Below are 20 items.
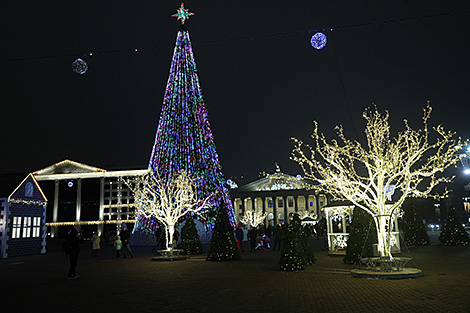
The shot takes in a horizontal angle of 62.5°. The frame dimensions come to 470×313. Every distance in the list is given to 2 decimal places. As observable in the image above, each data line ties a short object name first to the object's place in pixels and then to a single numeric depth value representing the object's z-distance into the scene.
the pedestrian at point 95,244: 24.77
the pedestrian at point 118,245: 21.58
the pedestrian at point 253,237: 25.49
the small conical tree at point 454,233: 24.53
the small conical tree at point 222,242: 18.58
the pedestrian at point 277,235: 26.96
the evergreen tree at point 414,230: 26.12
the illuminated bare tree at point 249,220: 60.27
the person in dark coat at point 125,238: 21.73
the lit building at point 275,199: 91.00
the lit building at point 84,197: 72.12
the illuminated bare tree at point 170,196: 20.33
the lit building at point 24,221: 23.77
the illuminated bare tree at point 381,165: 12.17
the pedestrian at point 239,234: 23.47
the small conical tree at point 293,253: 13.82
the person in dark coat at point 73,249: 13.09
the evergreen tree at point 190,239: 22.66
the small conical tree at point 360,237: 15.30
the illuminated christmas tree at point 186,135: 27.11
